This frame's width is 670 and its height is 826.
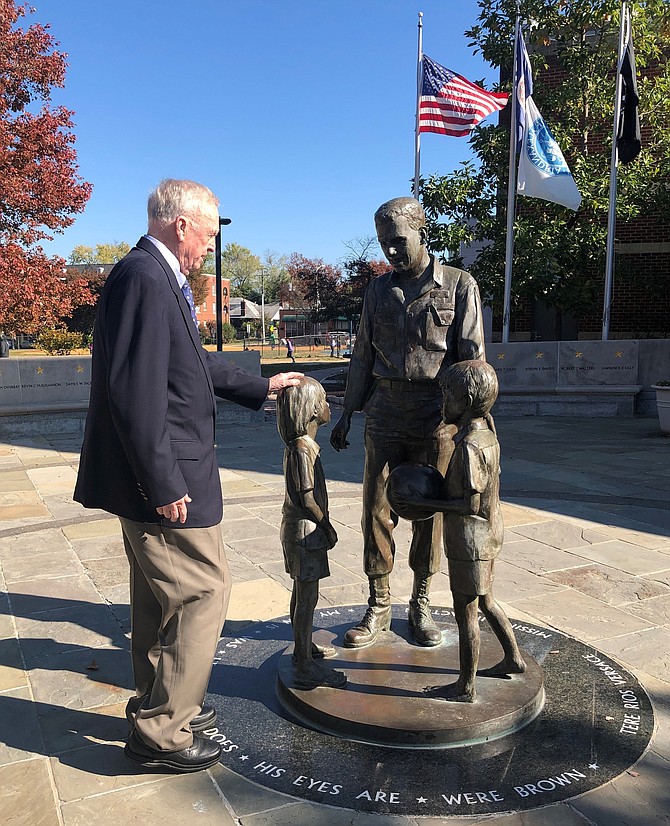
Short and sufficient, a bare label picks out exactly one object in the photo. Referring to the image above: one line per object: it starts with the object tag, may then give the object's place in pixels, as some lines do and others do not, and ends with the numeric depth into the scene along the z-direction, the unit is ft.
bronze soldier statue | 10.72
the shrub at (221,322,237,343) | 167.32
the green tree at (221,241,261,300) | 281.74
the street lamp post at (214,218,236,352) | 47.92
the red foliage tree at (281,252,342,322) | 110.73
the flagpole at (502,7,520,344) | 42.04
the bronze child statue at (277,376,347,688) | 9.48
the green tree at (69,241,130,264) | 275.18
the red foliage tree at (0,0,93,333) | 42.98
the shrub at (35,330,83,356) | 61.46
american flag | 40.09
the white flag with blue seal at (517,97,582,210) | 40.45
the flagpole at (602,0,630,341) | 40.66
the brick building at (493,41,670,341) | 49.98
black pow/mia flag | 40.81
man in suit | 7.82
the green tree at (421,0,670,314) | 45.42
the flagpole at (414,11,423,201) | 41.82
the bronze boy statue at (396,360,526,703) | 8.99
